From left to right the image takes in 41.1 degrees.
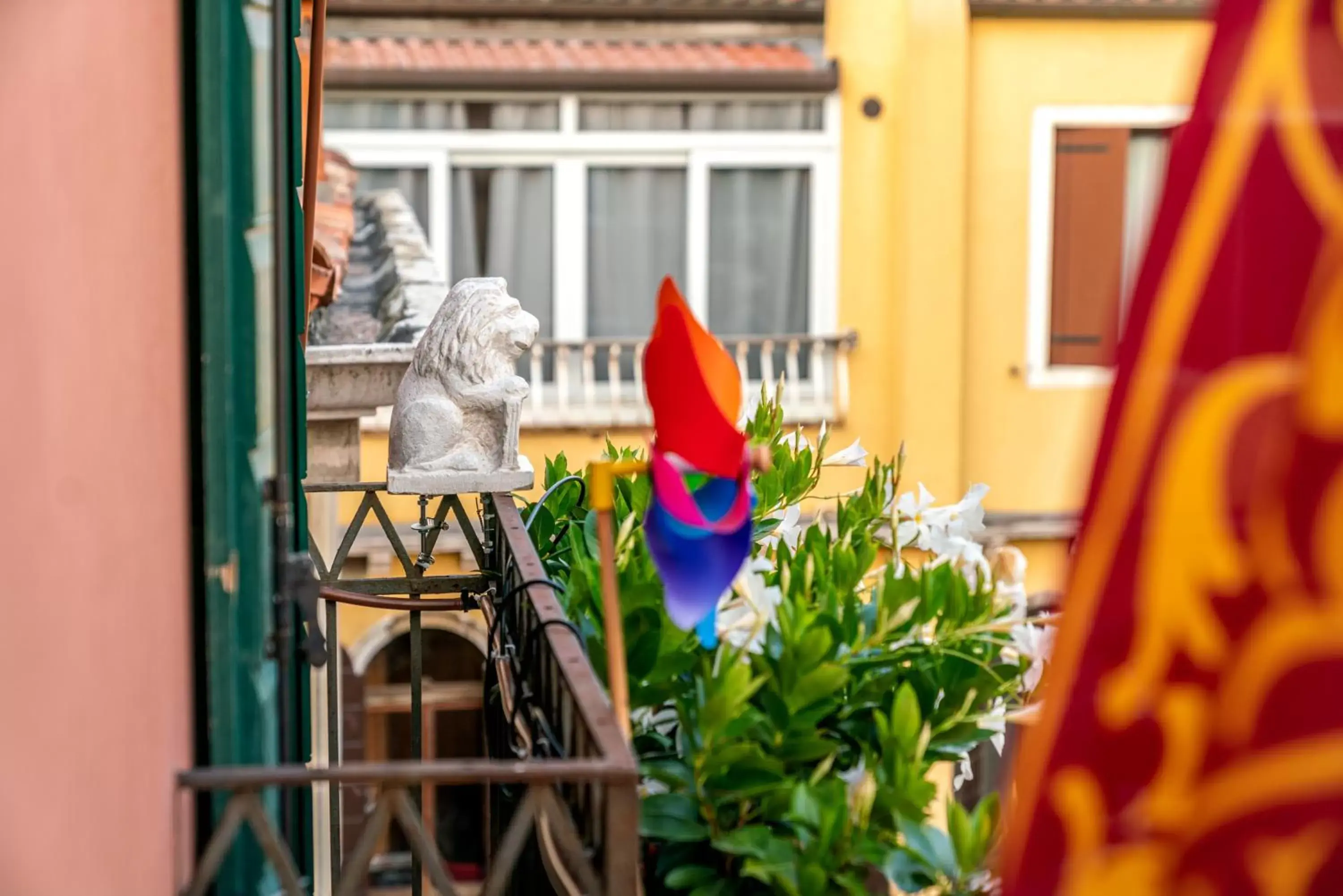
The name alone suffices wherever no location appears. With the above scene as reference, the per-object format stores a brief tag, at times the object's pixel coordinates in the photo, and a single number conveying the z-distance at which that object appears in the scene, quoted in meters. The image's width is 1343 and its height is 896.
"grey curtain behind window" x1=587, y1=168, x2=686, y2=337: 11.30
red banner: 1.23
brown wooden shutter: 10.99
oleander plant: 1.82
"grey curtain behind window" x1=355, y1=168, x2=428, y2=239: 11.05
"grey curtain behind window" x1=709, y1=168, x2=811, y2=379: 11.36
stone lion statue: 3.20
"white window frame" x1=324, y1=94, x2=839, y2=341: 10.98
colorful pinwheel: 1.77
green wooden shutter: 1.84
